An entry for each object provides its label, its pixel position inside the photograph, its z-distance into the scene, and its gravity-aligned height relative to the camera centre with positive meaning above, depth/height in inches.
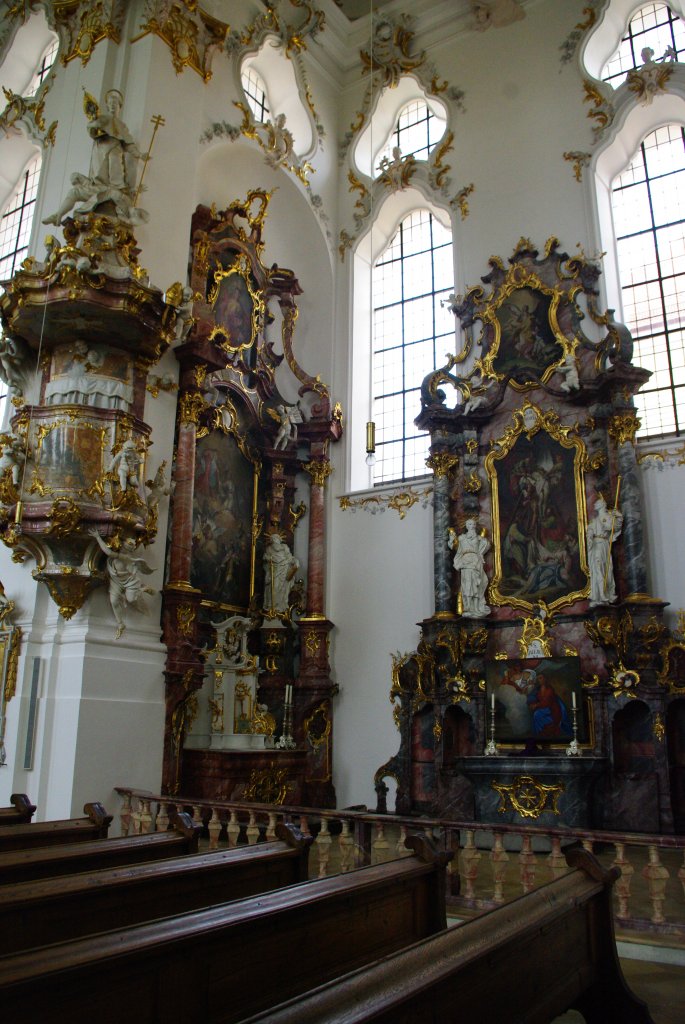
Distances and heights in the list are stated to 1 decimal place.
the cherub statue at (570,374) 455.5 +202.5
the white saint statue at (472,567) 453.1 +98.8
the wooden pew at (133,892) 130.3 -24.4
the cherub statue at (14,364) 391.5 +179.5
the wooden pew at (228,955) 87.5 -26.0
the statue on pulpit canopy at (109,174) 389.7 +269.6
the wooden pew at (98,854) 168.4 -22.2
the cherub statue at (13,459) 357.7 +121.5
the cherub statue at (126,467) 360.0 +119.8
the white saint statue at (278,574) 497.4 +103.0
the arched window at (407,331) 561.0 +284.6
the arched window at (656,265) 463.8 +281.7
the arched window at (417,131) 595.2 +440.4
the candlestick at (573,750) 395.2 +0.7
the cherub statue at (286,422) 522.3 +201.9
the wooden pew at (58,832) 213.5 -21.3
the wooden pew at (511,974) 83.1 -25.7
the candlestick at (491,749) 416.8 +1.0
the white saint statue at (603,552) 414.9 +98.8
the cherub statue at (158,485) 387.4 +120.2
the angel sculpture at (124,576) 355.9 +72.6
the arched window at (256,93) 563.8 +440.6
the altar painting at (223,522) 458.6 +126.5
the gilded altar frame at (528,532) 440.5 +124.6
